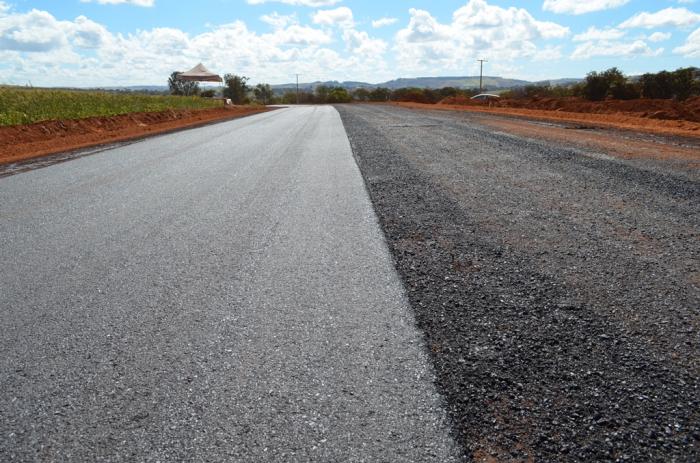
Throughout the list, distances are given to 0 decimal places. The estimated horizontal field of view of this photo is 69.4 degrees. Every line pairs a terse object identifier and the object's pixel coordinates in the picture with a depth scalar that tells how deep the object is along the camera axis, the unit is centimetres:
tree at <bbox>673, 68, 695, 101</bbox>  3150
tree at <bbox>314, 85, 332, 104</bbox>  9044
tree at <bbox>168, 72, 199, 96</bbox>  6544
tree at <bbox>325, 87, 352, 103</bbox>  8712
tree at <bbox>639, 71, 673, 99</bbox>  3206
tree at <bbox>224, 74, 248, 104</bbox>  7962
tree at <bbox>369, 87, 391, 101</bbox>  8412
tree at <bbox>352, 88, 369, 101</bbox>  9306
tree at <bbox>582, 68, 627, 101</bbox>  3428
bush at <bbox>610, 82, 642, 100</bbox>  3322
